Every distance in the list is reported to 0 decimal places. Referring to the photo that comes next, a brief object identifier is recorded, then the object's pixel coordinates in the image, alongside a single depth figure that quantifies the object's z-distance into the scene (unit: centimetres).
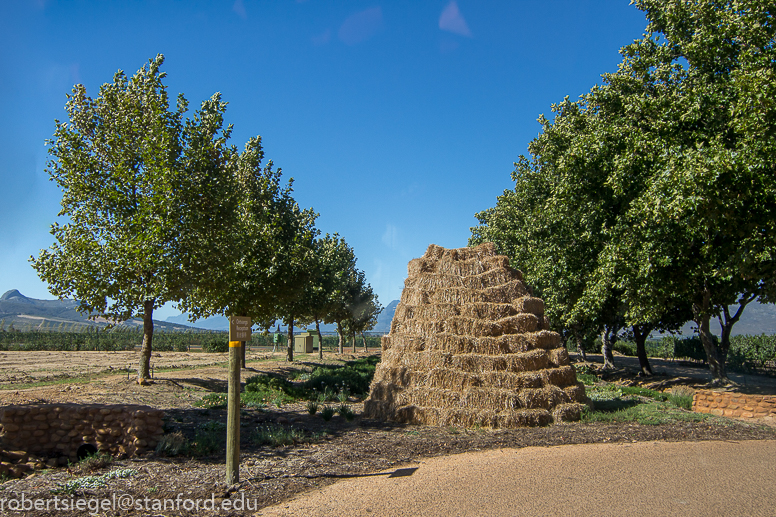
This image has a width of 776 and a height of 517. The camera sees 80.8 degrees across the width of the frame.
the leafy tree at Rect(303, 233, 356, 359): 2705
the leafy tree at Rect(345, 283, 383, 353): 4294
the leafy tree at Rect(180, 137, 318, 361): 1677
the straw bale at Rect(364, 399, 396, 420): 1183
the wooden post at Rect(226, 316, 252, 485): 668
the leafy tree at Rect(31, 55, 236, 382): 1426
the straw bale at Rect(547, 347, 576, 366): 1227
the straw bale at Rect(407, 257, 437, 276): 1505
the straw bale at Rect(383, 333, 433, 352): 1280
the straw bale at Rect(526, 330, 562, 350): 1241
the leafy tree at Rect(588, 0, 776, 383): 1210
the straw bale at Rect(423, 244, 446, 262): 1538
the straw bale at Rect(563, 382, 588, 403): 1174
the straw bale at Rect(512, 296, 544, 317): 1326
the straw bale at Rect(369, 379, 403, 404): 1204
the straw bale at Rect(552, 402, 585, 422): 1123
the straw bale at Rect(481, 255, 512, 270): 1459
